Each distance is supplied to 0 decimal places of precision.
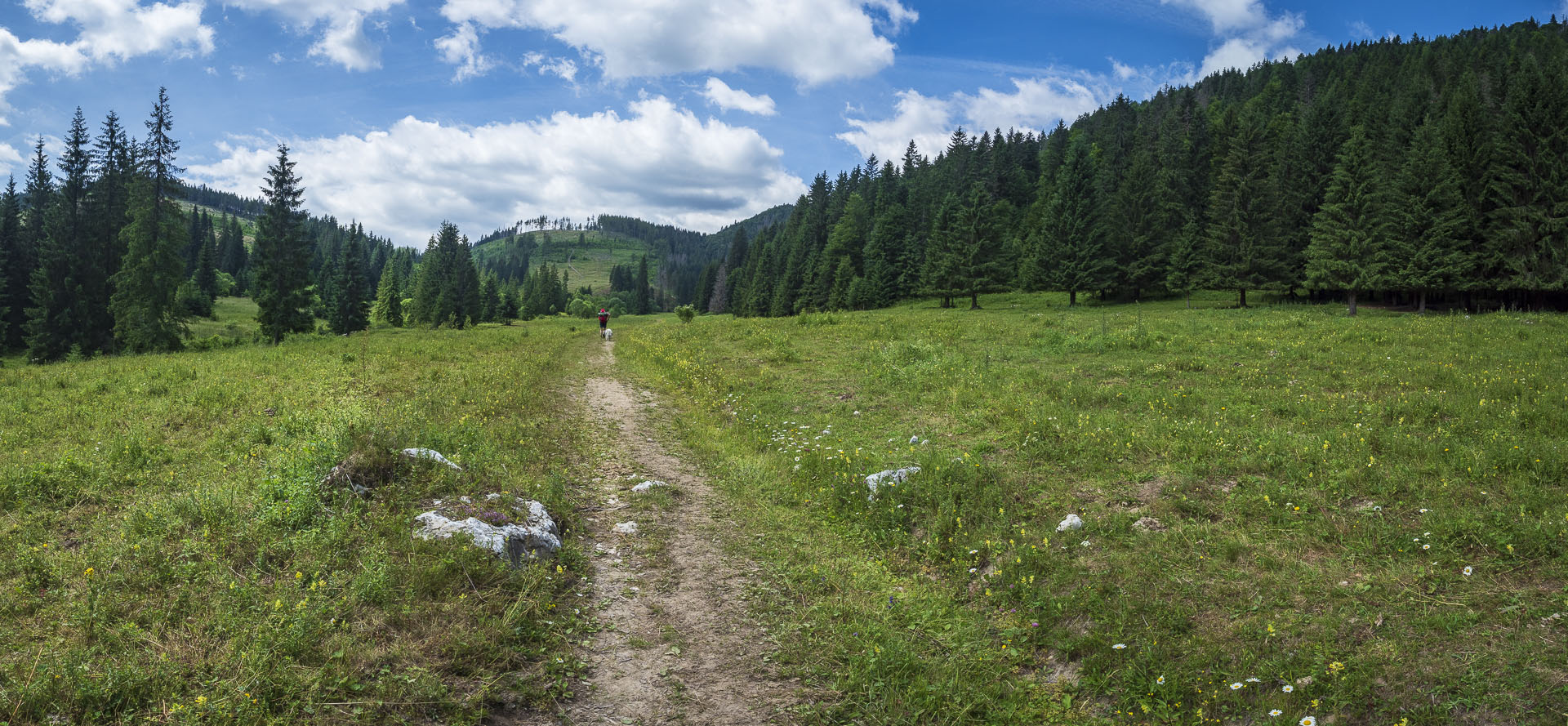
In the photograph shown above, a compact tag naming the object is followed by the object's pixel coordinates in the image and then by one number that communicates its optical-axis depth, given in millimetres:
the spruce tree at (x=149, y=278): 41875
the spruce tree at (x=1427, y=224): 39438
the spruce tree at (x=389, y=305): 113375
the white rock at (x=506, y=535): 7266
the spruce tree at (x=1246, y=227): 51000
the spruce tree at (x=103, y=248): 52156
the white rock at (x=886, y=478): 9734
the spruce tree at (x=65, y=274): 51969
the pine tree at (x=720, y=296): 134125
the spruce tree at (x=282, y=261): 49438
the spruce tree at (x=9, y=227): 60500
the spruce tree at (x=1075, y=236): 57188
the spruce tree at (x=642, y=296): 157500
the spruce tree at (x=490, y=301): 103125
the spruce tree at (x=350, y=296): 80062
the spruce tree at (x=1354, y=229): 40562
